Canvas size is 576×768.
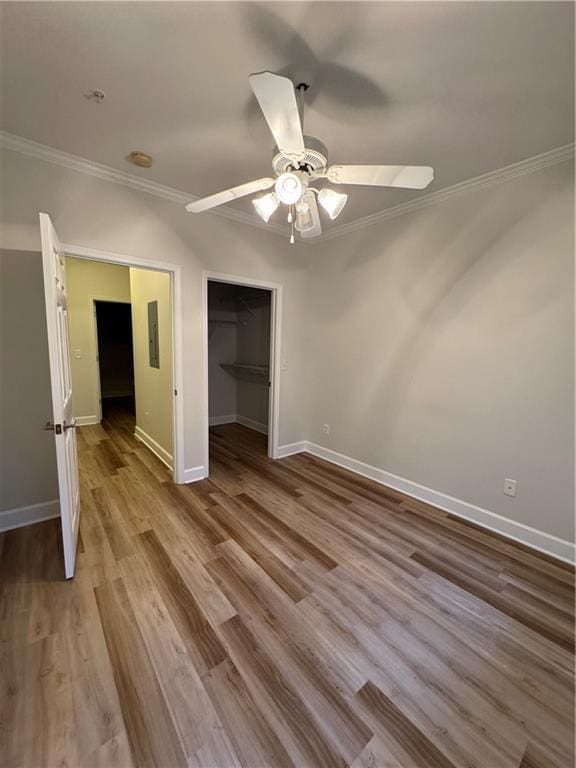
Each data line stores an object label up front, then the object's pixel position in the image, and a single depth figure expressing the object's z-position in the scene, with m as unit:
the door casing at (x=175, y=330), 2.42
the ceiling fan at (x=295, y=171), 1.11
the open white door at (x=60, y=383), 1.65
